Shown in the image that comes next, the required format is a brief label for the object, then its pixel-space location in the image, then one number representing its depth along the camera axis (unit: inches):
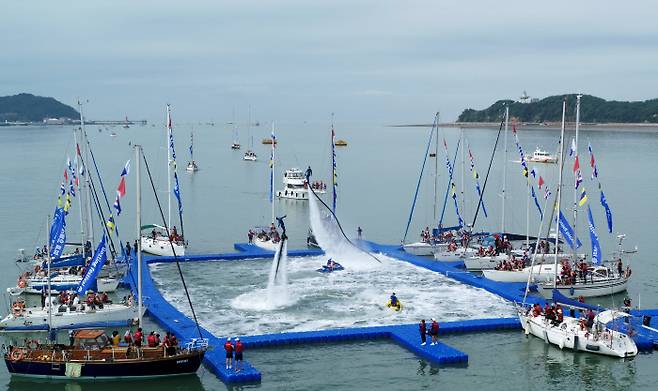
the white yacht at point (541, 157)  6361.7
